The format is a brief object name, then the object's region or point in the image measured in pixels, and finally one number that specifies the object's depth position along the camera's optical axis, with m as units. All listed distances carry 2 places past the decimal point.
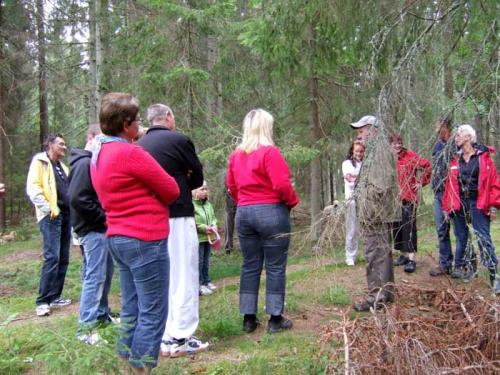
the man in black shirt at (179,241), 4.13
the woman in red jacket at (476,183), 5.37
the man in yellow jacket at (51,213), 5.77
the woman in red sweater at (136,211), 3.26
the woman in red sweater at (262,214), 4.48
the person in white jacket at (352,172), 6.30
